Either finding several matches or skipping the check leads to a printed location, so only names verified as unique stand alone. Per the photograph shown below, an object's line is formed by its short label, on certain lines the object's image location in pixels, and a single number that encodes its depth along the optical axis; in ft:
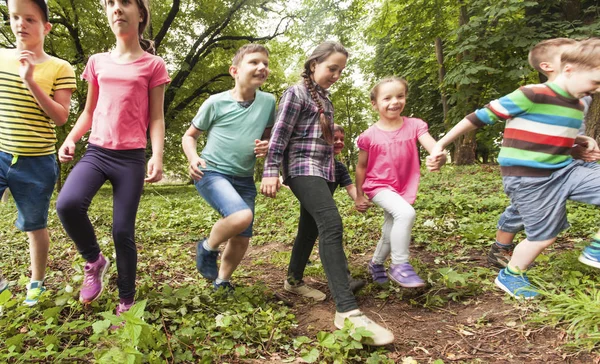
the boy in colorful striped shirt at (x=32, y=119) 8.06
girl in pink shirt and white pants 9.07
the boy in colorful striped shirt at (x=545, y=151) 7.88
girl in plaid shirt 7.86
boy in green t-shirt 8.61
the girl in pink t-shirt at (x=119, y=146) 7.40
